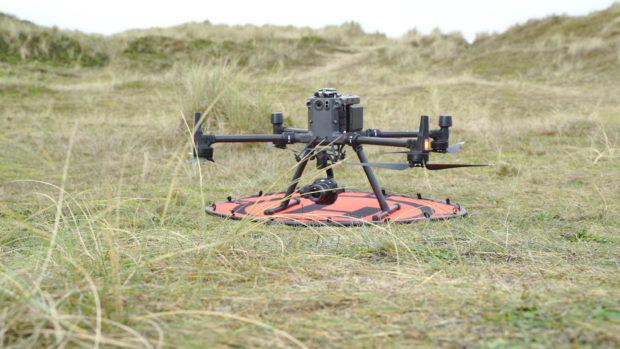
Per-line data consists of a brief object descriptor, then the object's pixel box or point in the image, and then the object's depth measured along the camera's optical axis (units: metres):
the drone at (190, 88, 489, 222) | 3.94
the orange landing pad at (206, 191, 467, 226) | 3.87
